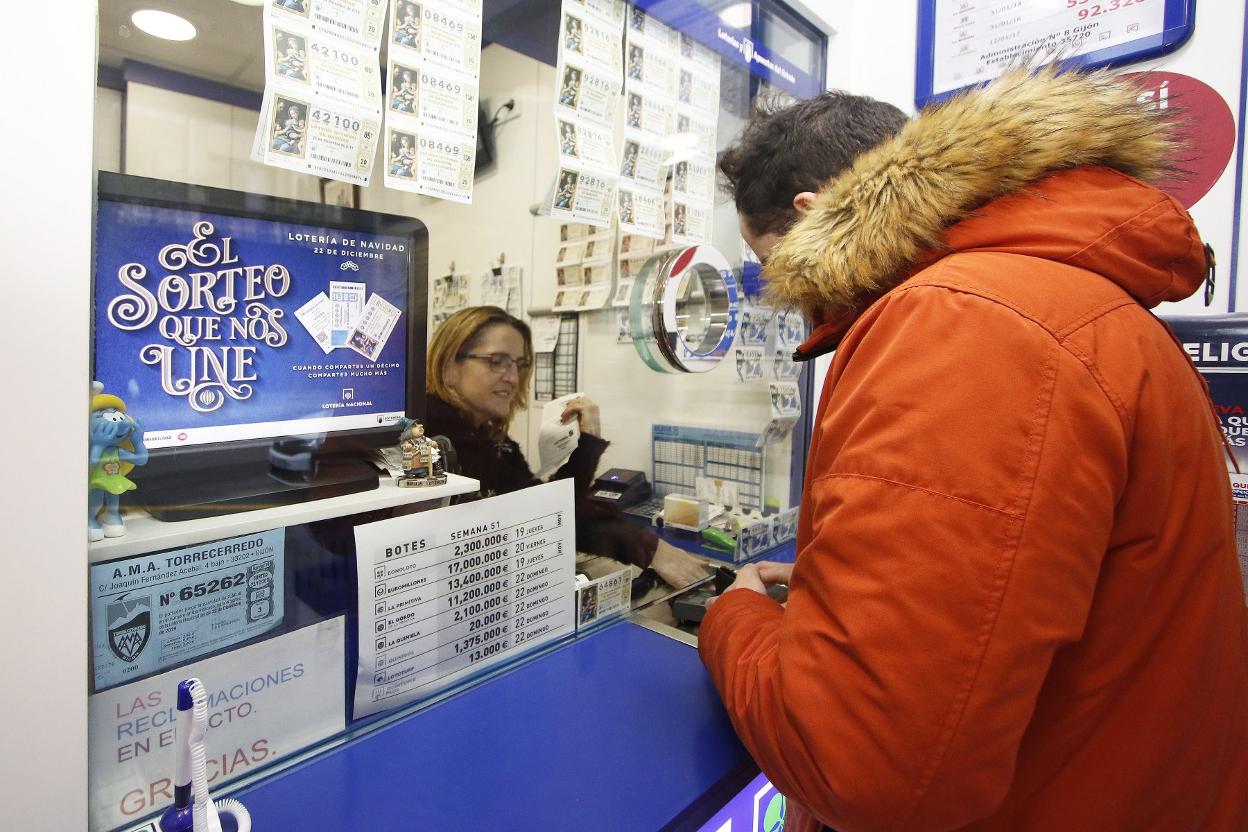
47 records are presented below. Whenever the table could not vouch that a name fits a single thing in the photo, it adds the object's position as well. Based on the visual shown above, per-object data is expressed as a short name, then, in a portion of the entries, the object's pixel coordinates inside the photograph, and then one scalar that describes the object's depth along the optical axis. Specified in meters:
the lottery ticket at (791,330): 1.79
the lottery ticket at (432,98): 0.89
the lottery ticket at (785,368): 1.79
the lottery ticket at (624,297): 1.41
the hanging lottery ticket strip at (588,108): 1.14
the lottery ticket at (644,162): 1.28
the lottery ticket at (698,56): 1.40
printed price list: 0.90
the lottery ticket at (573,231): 1.27
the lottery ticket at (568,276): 1.29
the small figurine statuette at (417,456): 0.98
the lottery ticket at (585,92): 1.13
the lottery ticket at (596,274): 1.34
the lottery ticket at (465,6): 0.93
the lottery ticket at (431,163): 0.89
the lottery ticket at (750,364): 1.70
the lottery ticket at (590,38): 1.13
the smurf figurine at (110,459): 0.68
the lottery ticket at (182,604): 0.70
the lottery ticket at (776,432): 1.78
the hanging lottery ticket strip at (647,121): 1.27
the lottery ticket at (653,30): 1.26
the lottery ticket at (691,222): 1.43
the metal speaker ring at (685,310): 1.43
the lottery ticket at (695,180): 1.42
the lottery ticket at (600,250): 1.33
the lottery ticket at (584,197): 1.14
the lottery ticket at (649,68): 1.26
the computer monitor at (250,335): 0.74
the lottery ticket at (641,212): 1.29
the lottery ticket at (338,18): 0.78
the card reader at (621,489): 1.36
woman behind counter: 1.08
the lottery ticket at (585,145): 1.14
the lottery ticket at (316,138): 0.77
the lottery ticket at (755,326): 1.69
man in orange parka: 0.55
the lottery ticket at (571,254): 1.29
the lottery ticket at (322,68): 0.77
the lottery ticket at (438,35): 0.89
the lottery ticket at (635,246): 1.38
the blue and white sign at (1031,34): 1.45
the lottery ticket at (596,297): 1.34
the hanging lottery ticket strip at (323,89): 0.77
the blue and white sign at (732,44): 1.33
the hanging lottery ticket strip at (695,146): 1.41
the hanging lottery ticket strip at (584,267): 1.29
